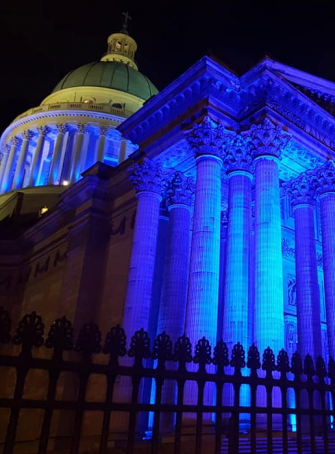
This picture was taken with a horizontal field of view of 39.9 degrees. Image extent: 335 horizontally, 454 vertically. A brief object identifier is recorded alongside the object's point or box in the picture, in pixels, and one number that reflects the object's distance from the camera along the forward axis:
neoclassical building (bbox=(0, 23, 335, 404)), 16.41
